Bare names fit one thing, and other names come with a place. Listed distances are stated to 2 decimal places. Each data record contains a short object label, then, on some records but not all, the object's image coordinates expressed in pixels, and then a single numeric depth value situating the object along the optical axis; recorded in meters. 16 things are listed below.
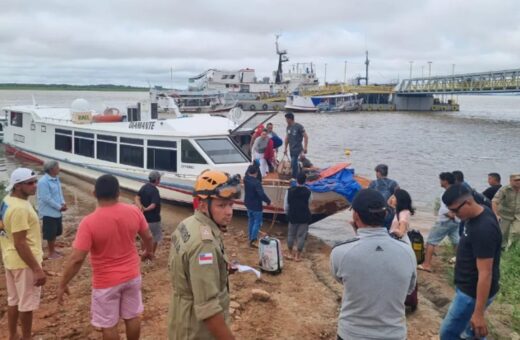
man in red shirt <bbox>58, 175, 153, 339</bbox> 3.85
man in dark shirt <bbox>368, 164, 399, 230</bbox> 7.78
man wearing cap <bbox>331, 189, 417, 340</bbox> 2.87
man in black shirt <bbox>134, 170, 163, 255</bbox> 7.73
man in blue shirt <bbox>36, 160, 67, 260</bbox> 7.36
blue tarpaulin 10.11
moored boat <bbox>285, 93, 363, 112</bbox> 65.81
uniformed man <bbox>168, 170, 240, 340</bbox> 2.54
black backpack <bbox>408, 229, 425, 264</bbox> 7.03
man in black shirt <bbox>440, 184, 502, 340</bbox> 3.54
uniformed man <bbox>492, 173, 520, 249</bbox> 7.75
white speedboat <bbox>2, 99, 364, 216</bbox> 12.03
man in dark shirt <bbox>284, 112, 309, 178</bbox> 11.17
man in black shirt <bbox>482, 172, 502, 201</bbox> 8.45
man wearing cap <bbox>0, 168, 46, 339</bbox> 4.35
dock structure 51.66
